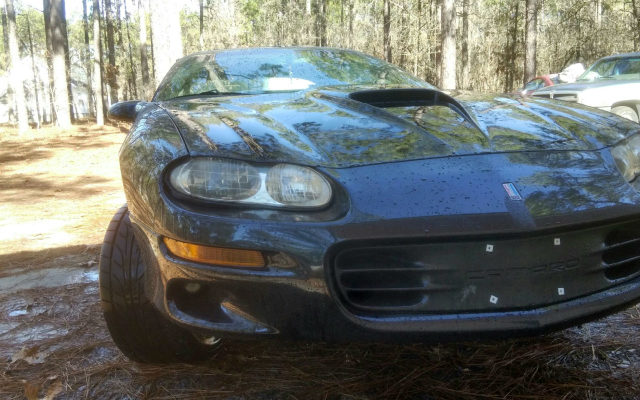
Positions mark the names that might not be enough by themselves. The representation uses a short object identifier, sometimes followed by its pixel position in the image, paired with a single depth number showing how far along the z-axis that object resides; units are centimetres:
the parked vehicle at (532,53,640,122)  827
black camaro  138
